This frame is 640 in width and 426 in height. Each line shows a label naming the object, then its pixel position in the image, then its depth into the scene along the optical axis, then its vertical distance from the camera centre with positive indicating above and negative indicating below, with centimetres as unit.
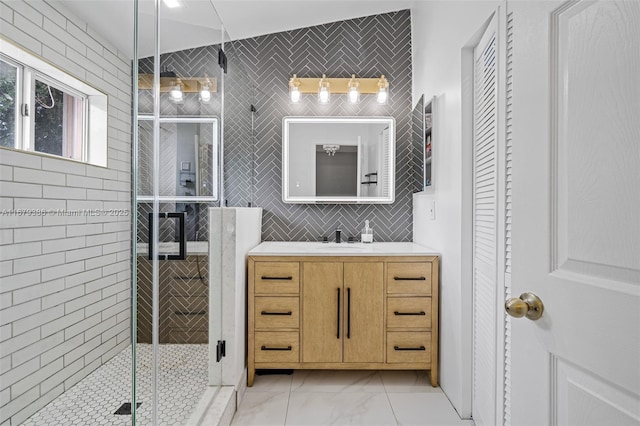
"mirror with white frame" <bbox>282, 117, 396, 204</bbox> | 279 +43
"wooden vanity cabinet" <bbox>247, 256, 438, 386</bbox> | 218 -64
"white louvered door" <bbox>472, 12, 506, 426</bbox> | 138 -9
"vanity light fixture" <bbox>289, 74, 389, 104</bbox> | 276 +102
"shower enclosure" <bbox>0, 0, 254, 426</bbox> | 87 -17
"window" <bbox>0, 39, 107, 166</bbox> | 80 +26
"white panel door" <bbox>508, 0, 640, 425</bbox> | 63 +1
